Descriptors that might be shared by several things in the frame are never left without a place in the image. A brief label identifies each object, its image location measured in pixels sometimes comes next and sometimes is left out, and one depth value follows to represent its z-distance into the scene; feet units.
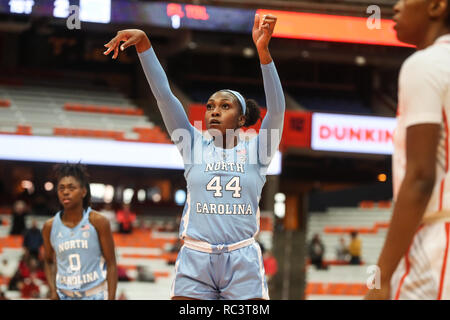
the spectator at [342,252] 60.80
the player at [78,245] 16.84
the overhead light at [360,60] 68.95
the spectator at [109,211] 59.78
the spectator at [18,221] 56.90
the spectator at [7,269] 50.61
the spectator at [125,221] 59.31
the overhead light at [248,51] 67.31
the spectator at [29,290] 44.06
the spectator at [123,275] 51.01
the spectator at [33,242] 49.25
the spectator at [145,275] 52.34
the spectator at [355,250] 60.29
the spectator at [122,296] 42.39
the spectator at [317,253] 59.52
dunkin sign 63.16
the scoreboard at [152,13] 54.34
